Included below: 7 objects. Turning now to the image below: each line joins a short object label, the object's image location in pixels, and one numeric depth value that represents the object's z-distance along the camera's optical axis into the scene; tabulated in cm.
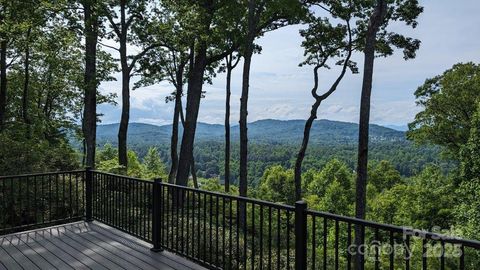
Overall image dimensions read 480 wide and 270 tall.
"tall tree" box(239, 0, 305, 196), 1207
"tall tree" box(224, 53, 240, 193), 1883
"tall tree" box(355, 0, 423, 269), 931
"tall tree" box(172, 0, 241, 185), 1273
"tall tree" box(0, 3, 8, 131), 1439
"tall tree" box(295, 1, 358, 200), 1491
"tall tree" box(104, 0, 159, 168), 1552
